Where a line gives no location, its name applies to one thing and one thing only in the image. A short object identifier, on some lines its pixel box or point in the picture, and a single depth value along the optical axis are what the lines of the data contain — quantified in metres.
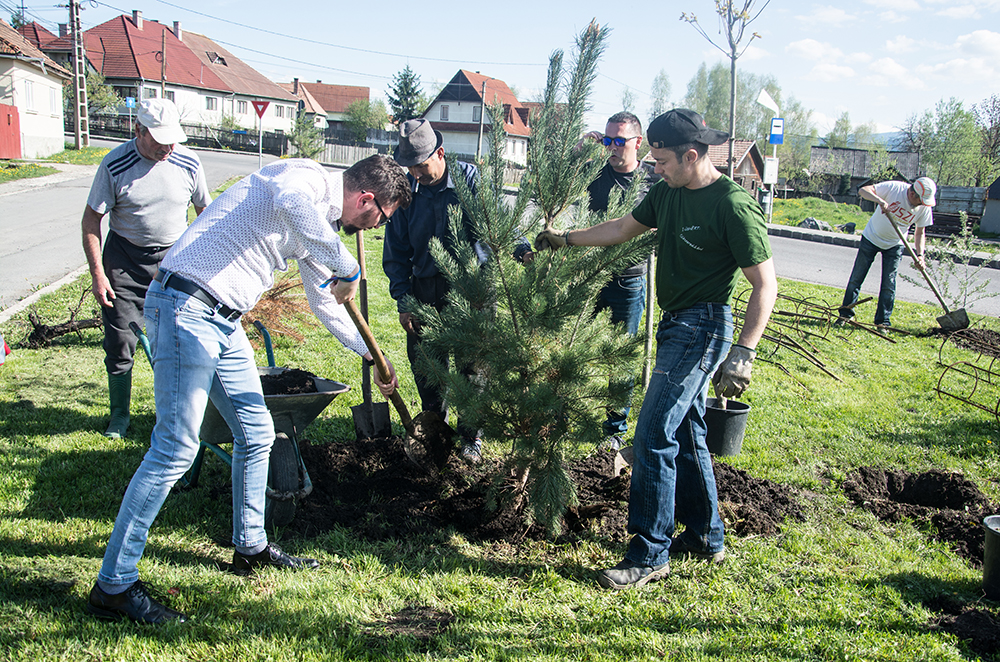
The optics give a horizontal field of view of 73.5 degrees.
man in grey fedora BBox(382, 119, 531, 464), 3.64
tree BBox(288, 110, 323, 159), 26.52
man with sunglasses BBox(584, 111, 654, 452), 4.21
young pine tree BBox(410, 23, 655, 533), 2.89
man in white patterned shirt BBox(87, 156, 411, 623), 2.39
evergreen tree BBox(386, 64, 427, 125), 56.38
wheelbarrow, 3.06
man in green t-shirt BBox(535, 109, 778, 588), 2.78
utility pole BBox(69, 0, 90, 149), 27.02
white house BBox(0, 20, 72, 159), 26.17
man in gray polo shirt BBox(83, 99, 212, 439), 3.86
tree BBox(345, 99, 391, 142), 57.72
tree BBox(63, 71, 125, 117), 40.75
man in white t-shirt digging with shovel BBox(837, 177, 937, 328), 7.70
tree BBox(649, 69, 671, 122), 78.31
